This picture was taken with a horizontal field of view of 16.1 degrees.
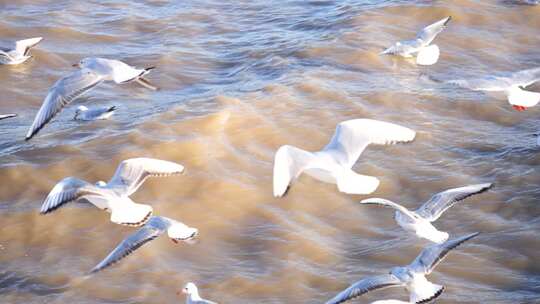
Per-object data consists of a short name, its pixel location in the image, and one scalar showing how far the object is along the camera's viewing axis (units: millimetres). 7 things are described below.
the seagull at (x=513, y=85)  17735
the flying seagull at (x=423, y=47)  23423
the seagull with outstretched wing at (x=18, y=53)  23423
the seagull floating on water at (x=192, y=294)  13427
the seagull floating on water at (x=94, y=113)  19948
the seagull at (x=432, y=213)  14682
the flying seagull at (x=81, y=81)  16338
